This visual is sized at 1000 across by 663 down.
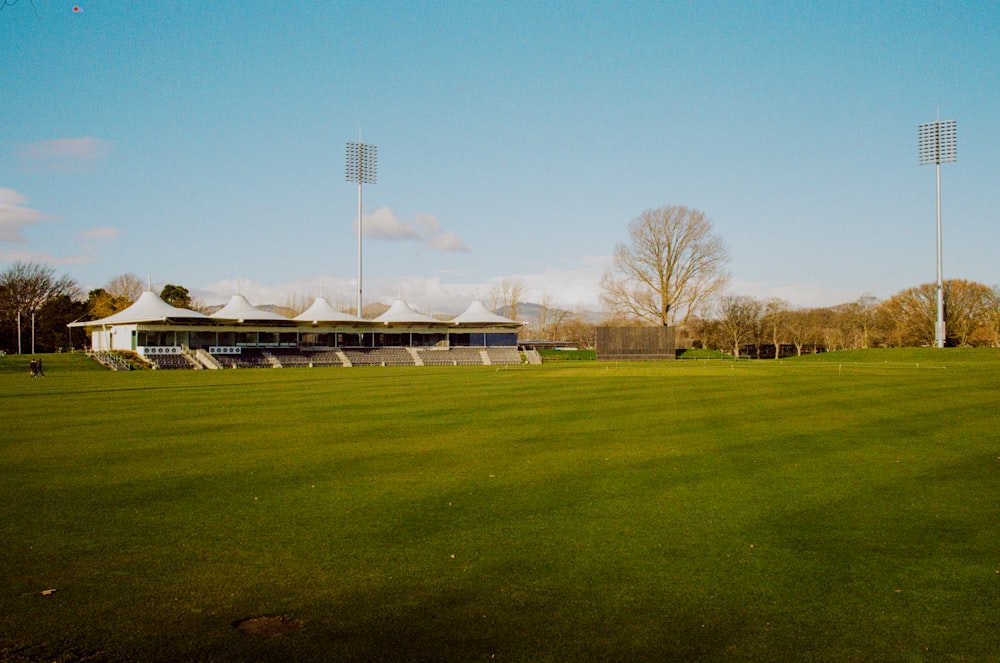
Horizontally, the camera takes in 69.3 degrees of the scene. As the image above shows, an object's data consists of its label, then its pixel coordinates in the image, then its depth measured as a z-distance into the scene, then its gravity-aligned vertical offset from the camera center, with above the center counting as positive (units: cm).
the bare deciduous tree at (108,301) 8175 +444
